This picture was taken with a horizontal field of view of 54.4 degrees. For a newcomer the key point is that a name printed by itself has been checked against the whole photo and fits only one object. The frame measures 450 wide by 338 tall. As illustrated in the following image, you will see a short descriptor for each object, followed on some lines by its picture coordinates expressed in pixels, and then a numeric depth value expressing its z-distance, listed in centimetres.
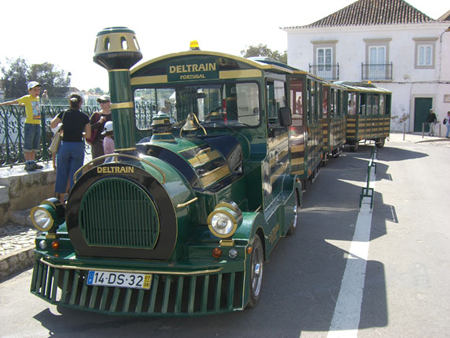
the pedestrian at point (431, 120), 2681
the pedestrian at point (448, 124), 2435
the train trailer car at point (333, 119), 1379
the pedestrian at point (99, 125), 756
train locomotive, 368
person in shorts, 755
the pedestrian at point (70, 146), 662
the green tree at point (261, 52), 4859
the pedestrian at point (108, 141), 665
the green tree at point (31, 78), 5184
